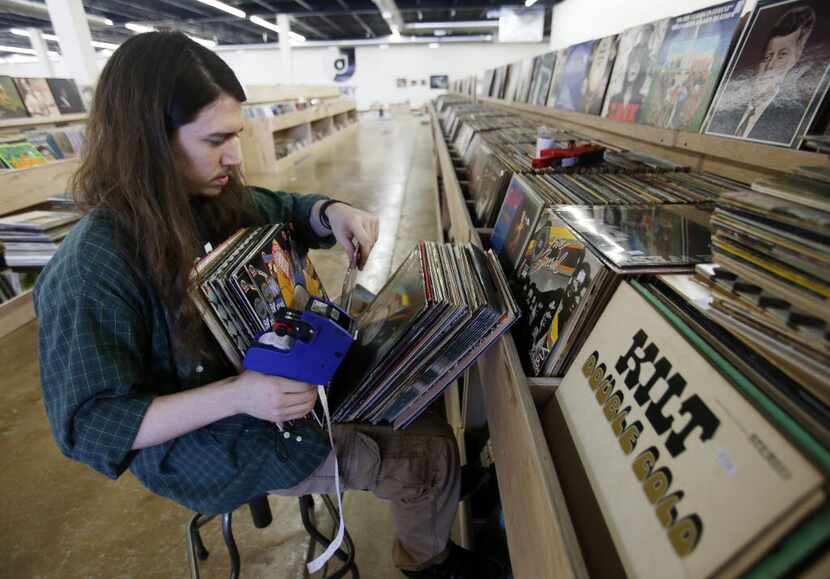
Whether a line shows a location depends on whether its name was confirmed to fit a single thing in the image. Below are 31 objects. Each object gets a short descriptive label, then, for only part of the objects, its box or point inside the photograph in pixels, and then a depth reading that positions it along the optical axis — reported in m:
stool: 0.98
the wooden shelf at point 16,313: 2.36
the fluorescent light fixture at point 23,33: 11.70
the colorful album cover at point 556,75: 2.61
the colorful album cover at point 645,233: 0.65
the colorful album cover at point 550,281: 0.70
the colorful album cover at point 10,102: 2.89
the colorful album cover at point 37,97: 3.08
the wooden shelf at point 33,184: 2.42
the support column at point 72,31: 4.04
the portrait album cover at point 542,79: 2.90
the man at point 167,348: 0.68
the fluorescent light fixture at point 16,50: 15.41
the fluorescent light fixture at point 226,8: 9.73
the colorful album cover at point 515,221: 1.01
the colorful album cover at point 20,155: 2.48
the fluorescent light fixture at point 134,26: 12.31
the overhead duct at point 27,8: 6.89
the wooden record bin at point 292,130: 6.21
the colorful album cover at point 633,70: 1.53
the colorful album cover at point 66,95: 3.43
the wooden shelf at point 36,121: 2.95
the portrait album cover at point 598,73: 1.91
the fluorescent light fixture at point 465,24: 14.75
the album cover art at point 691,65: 1.13
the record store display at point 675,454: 0.31
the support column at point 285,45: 11.63
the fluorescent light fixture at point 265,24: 12.39
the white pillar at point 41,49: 11.66
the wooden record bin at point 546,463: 0.46
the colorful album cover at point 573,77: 2.19
